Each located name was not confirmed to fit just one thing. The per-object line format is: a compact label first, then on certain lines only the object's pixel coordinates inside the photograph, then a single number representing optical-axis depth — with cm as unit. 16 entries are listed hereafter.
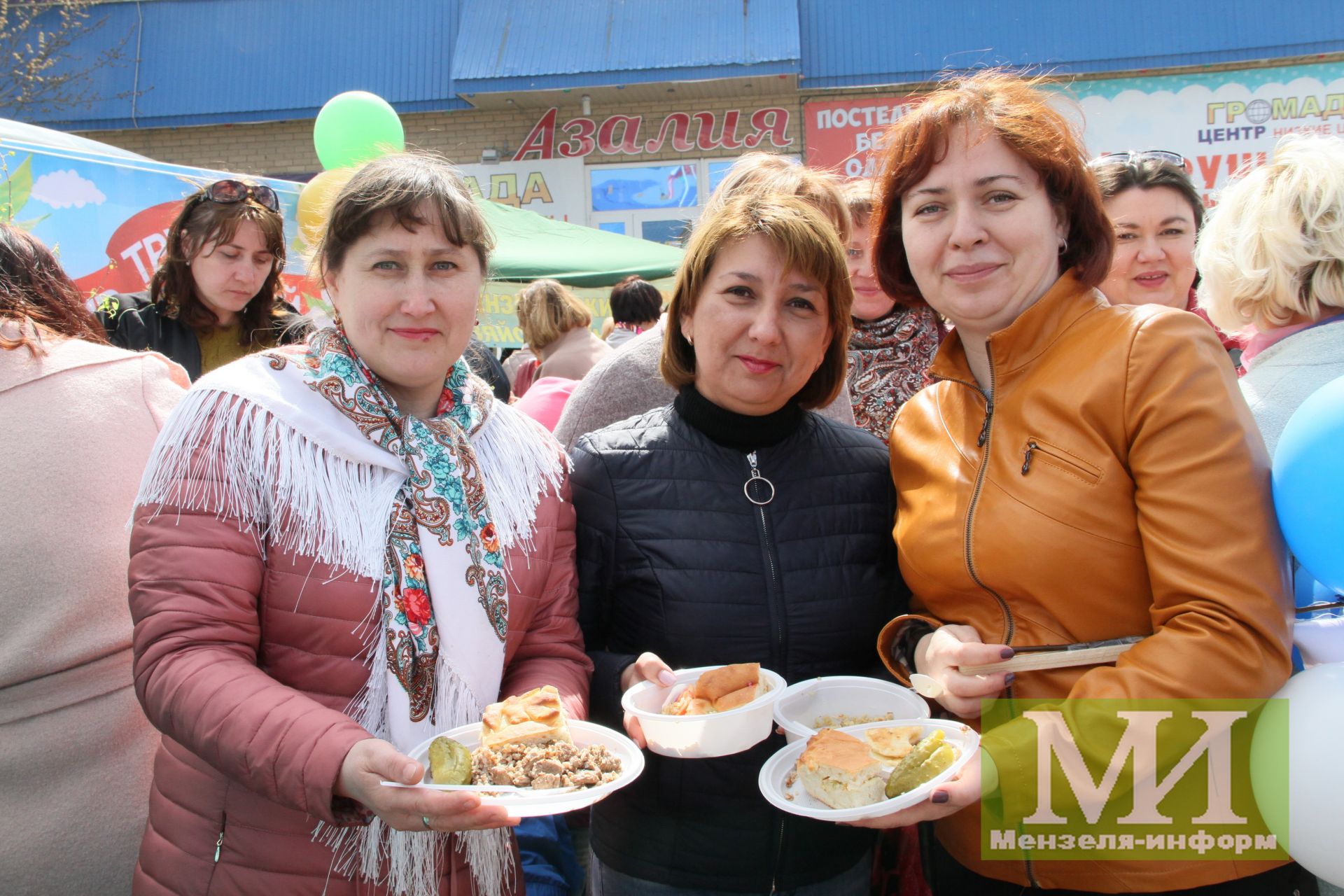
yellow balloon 192
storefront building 1042
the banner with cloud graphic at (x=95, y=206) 457
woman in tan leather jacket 140
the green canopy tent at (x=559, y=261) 822
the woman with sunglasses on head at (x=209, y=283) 367
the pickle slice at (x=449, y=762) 146
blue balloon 138
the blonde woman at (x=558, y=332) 536
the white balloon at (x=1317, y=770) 141
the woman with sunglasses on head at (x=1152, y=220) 303
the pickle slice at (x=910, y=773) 150
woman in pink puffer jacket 144
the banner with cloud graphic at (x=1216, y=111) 1055
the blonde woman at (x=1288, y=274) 197
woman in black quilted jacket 188
